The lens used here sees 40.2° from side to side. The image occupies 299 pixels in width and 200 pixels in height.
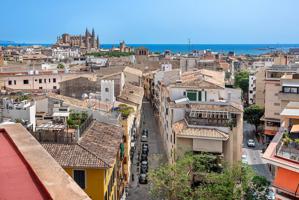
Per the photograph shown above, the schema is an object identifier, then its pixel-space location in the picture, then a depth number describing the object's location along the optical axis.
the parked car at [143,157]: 42.58
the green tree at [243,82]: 84.00
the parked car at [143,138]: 50.91
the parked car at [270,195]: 26.57
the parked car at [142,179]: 36.69
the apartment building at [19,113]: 25.53
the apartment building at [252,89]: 73.69
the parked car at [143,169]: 38.99
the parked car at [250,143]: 51.84
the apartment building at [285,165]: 16.84
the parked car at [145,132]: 54.34
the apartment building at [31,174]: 6.00
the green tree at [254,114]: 58.19
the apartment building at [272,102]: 52.84
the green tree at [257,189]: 25.08
